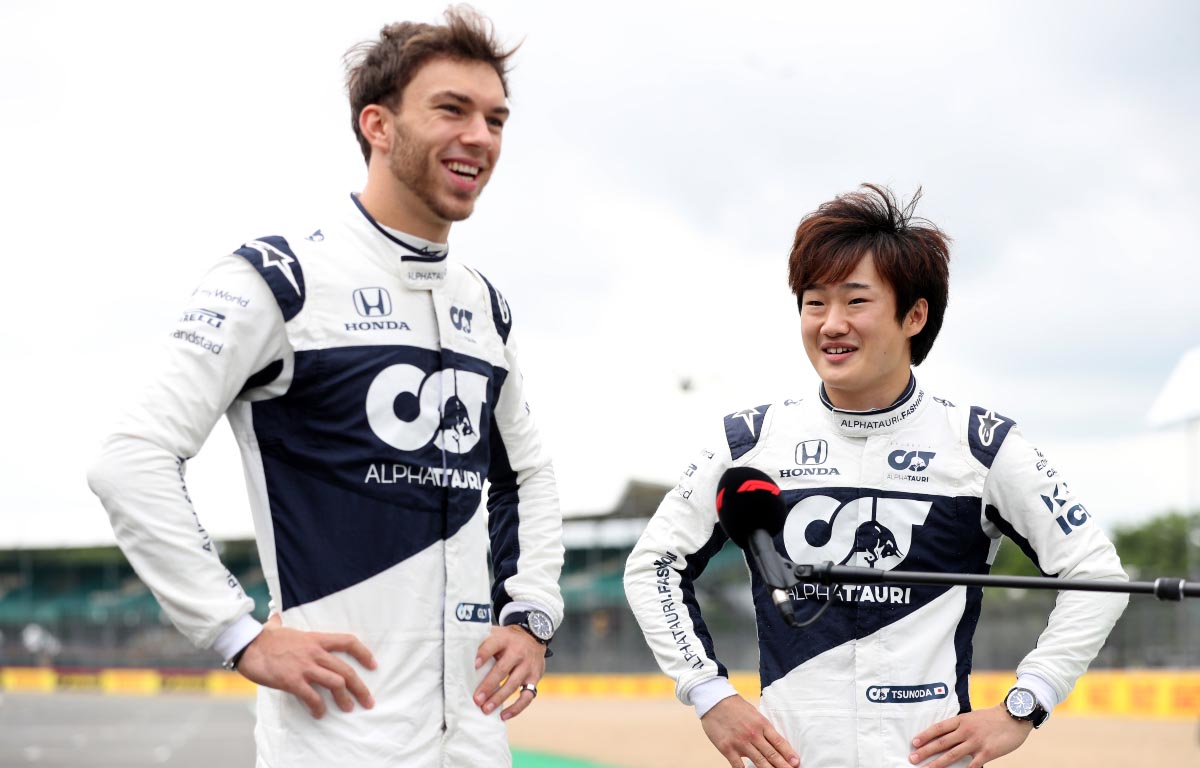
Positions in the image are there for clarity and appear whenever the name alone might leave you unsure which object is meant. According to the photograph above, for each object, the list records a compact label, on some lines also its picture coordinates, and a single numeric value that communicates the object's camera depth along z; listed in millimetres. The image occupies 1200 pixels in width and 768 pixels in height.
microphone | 2645
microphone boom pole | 2301
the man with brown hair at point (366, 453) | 2611
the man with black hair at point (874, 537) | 3334
